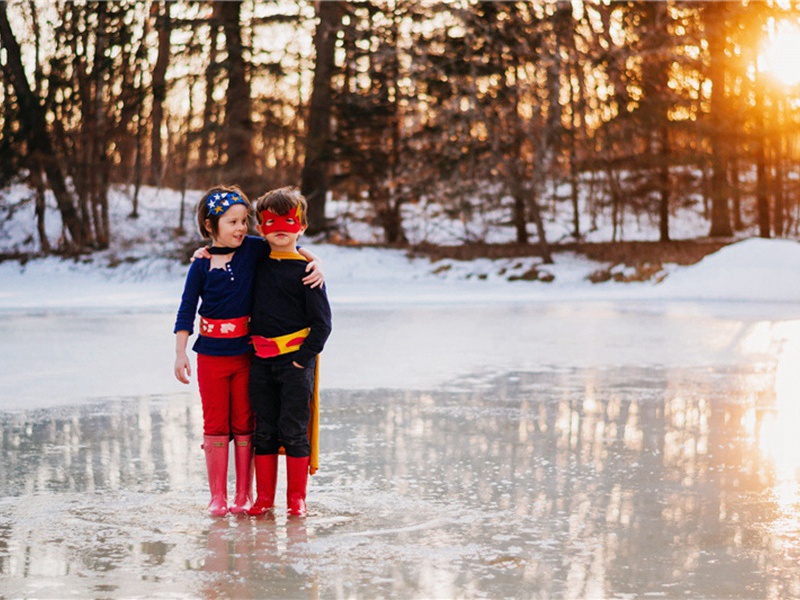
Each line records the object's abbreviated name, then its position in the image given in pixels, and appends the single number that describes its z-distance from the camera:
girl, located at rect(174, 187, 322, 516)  5.14
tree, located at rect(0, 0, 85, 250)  28.28
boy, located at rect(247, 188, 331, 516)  5.09
